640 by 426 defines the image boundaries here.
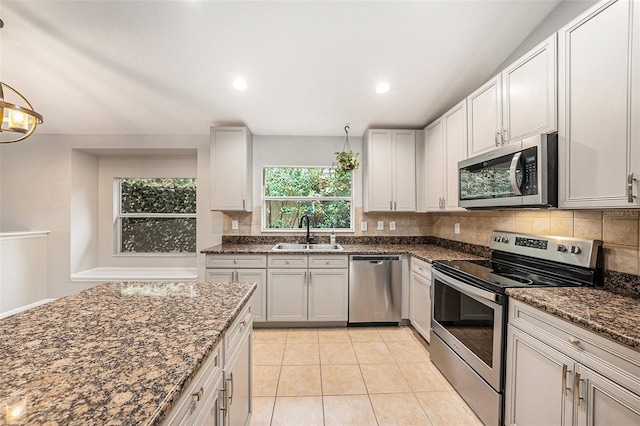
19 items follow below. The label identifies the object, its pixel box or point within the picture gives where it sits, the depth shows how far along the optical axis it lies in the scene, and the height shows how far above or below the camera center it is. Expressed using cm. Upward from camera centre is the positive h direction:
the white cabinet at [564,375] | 104 -72
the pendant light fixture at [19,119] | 164 +57
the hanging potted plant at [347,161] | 334 +61
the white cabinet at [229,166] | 340 +55
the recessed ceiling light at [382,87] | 276 +126
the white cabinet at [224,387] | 85 -69
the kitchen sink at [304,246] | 353 -46
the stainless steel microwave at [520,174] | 161 +25
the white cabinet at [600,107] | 125 +53
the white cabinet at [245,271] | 313 -68
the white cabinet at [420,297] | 267 -88
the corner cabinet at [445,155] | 262 +59
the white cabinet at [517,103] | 166 +78
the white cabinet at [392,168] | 346 +55
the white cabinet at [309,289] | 316 -89
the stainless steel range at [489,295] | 163 -57
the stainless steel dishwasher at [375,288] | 315 -88
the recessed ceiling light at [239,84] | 272 +127
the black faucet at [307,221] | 365 -13
